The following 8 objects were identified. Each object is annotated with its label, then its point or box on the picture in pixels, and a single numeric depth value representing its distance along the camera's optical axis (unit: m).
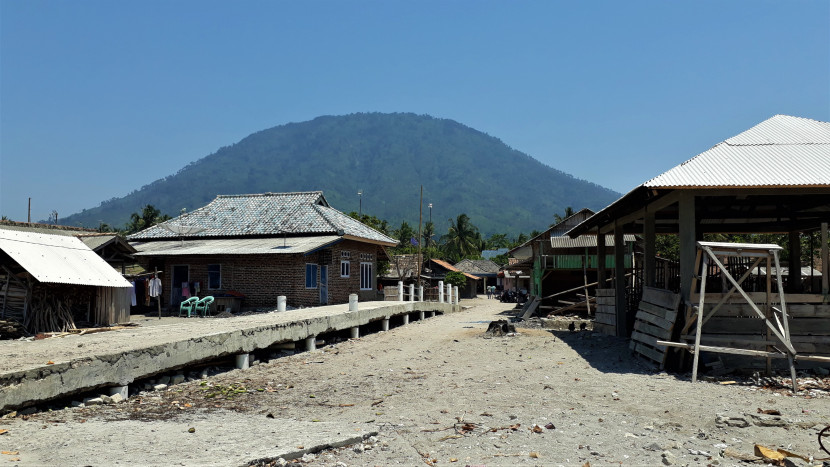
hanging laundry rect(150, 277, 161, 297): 21.95
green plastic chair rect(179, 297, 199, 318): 22.14
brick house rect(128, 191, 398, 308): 24.47
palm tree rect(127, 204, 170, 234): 65.86
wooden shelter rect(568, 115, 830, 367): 10.54
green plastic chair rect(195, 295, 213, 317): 22.16
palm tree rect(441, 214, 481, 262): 85.62
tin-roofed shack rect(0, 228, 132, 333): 13.45
